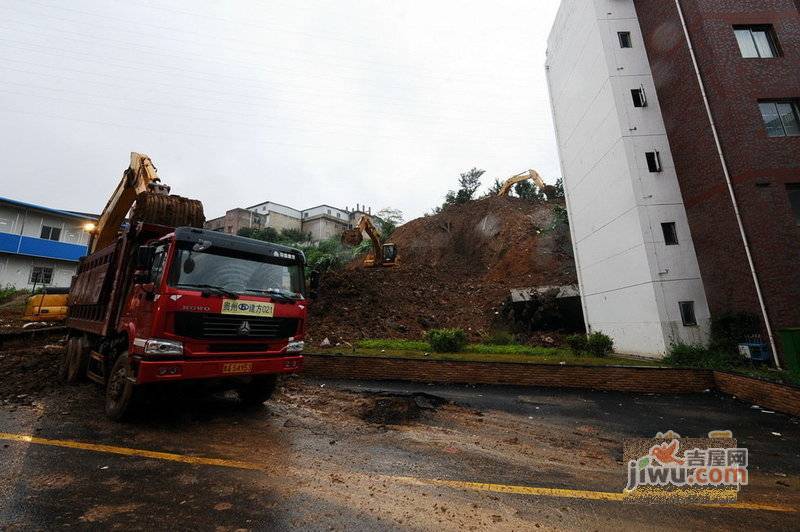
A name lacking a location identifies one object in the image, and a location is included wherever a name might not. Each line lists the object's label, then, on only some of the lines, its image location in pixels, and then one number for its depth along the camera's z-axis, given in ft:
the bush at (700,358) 32.65
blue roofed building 84.02
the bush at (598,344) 37.73
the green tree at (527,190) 106.63
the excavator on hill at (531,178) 101.50
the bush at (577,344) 38.22
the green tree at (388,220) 120.96
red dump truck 15.34
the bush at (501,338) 46.96
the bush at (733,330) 33.68
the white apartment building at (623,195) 40.14
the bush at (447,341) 38.29
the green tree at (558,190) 102.27
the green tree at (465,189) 113.09
